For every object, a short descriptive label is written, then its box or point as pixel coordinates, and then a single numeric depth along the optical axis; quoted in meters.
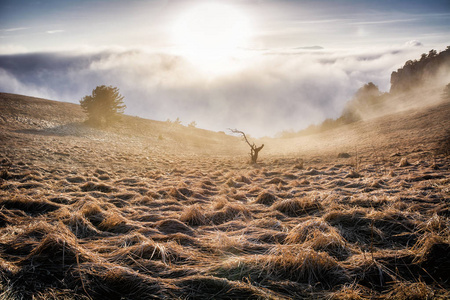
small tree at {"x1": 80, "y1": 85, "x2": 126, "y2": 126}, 32.72
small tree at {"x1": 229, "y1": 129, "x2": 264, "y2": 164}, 14.45
